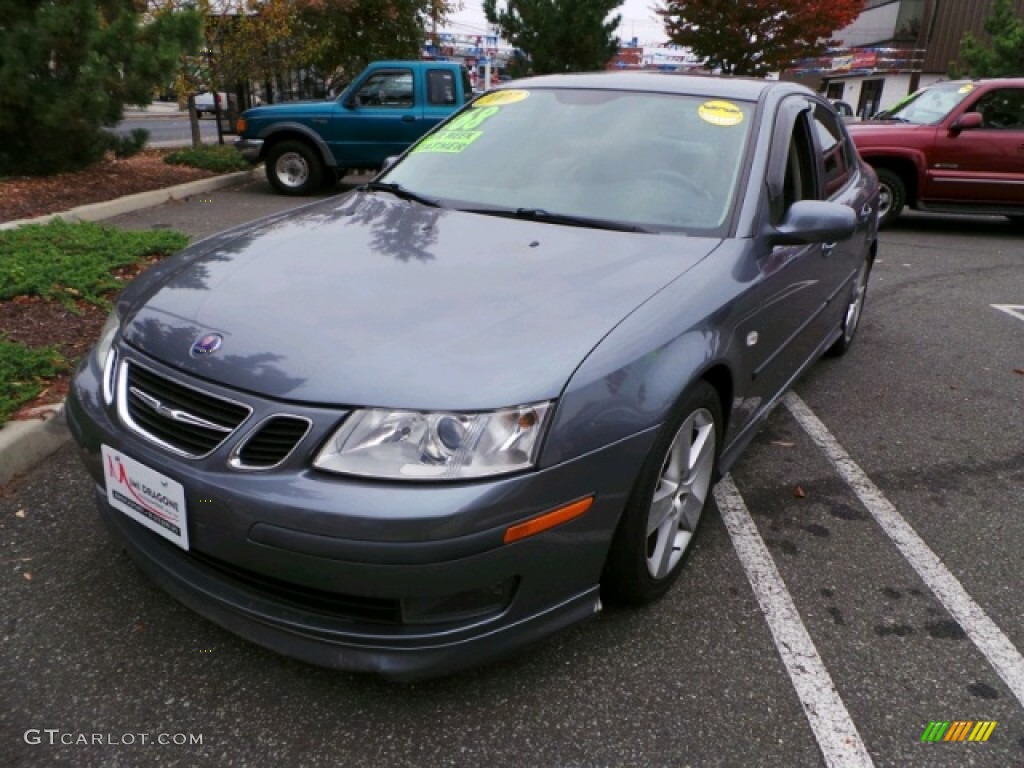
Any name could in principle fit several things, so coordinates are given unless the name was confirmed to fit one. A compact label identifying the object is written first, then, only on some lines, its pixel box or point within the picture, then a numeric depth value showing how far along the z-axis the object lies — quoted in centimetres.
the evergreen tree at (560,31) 1952
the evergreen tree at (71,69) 804
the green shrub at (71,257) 445
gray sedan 181
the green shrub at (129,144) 959
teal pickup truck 1038
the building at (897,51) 3419
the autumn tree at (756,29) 2188
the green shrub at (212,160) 1141
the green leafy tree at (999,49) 1670
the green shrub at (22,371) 326
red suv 877
